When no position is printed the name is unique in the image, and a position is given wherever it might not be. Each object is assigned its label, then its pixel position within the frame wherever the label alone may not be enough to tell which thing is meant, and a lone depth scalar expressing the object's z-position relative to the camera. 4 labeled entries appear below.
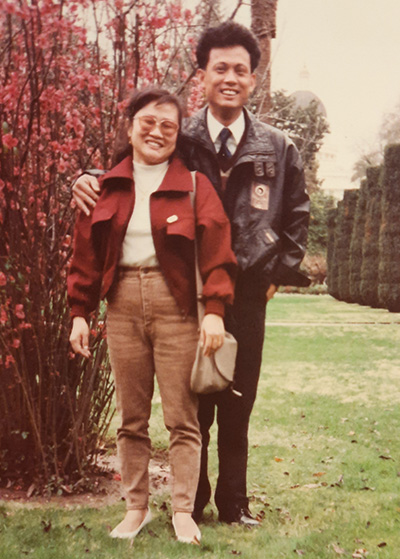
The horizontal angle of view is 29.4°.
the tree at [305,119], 28.48
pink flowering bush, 3.81
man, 3.32
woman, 3.10
